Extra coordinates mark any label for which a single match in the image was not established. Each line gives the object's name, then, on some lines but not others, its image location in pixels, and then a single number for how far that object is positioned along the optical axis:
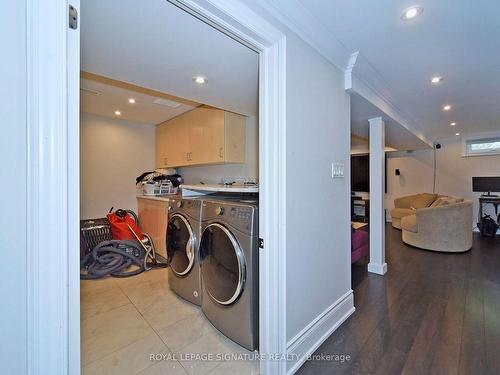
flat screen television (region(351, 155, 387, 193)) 6.46
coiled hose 2.75
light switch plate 1.82
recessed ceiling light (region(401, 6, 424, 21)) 1.30
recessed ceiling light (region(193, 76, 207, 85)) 1.80
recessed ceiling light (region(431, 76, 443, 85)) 2.20
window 4.96
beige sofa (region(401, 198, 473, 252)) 3.63
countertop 3.09
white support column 2.86
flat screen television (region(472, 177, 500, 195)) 4.77
